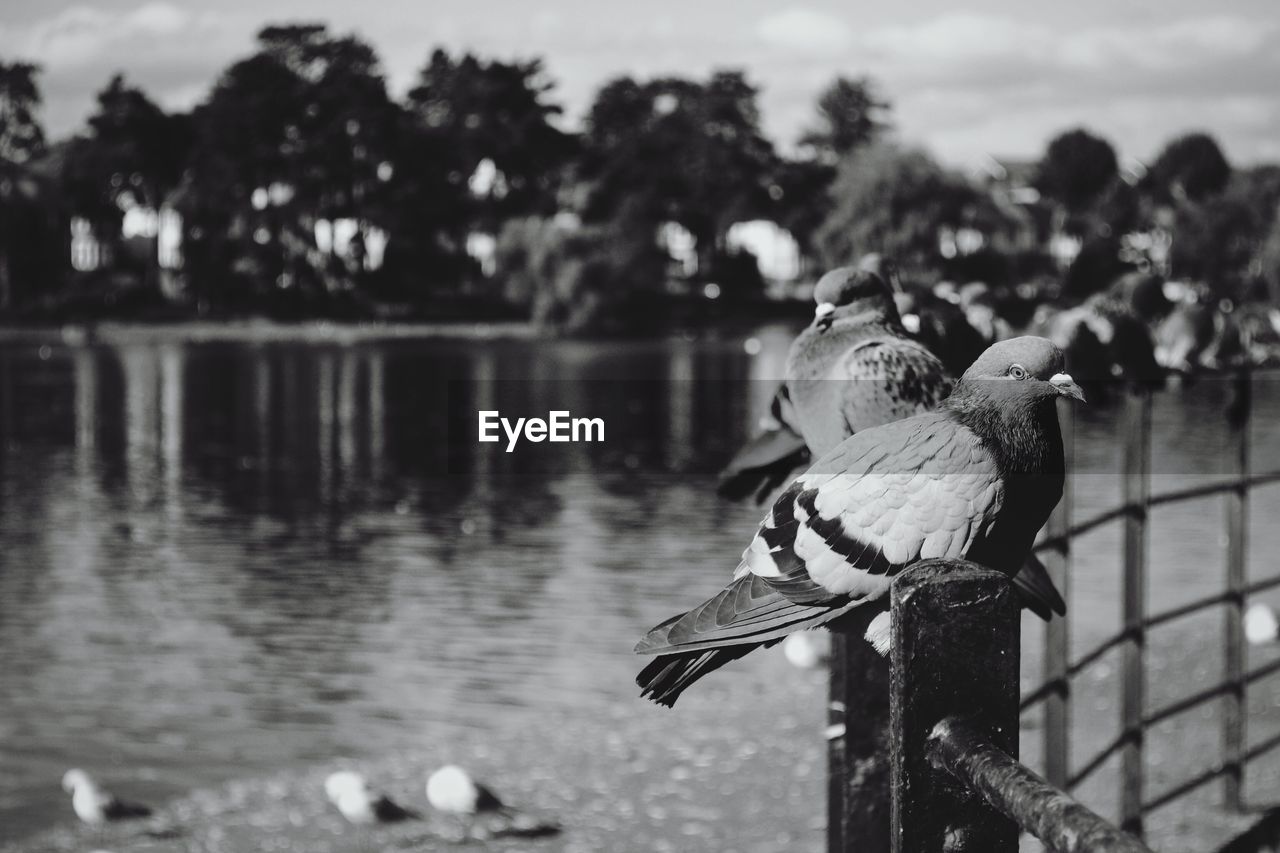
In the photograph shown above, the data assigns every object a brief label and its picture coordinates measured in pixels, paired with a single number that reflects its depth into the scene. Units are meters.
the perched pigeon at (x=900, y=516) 2.09
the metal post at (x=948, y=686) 1.83
